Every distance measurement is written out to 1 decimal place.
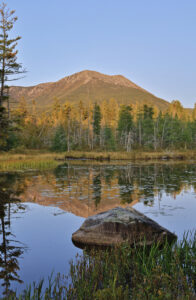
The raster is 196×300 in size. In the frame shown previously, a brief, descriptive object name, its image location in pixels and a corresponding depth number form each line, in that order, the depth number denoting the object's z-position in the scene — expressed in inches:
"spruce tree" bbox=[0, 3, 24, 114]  1433.4
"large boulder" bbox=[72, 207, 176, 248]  320.5
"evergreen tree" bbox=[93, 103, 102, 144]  3361.2
